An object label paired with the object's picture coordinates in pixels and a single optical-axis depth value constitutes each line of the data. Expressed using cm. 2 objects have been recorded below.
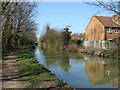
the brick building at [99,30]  2759
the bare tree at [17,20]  1281
